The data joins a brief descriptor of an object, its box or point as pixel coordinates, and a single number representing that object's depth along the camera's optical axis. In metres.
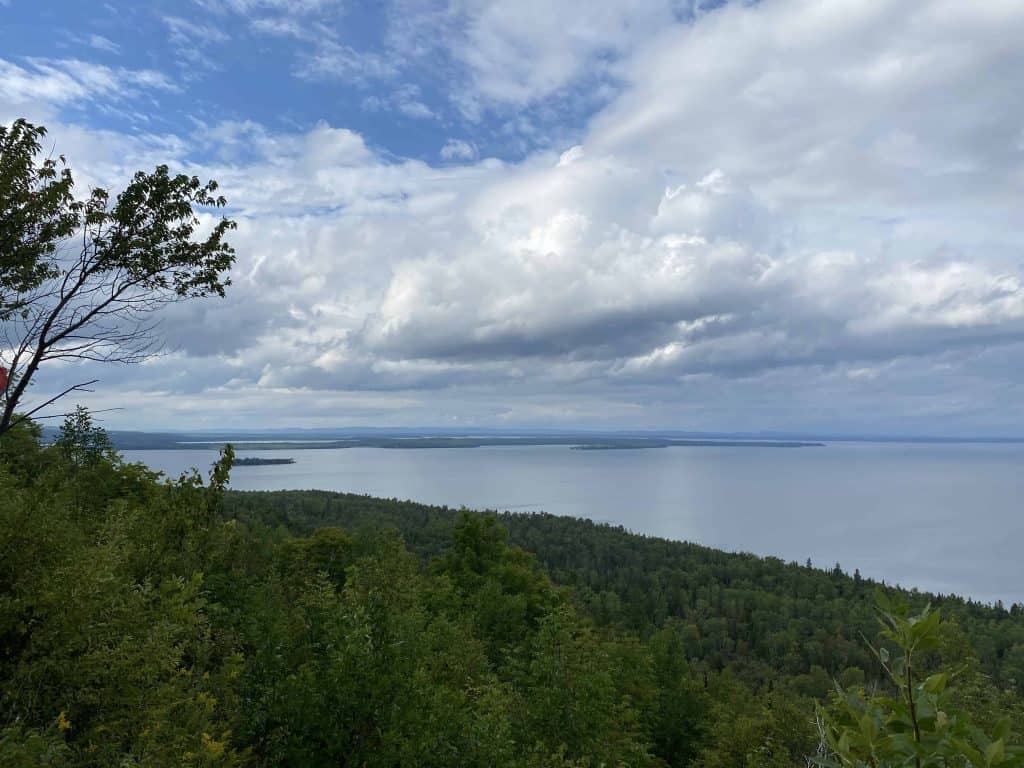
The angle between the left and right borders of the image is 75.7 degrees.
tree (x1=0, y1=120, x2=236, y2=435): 11.66
